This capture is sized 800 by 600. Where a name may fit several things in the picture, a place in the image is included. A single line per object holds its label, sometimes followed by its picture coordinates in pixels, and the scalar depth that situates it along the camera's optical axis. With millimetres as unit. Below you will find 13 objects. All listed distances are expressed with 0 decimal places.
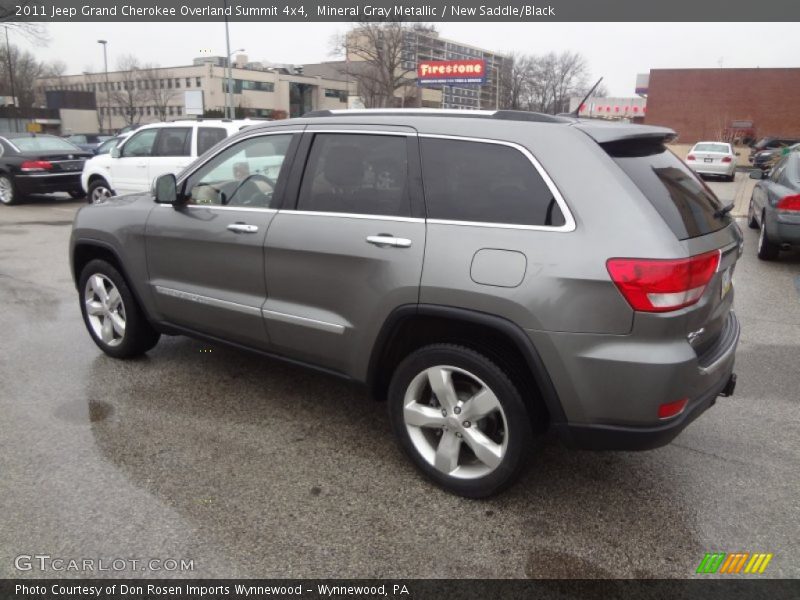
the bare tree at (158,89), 85806
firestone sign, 42406
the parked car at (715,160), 22625
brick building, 44594
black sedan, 14078
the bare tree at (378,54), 64562
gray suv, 2510
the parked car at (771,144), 34028
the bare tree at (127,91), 82500
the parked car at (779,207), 7746
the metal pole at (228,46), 35169
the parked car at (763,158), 24683
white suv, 10320
